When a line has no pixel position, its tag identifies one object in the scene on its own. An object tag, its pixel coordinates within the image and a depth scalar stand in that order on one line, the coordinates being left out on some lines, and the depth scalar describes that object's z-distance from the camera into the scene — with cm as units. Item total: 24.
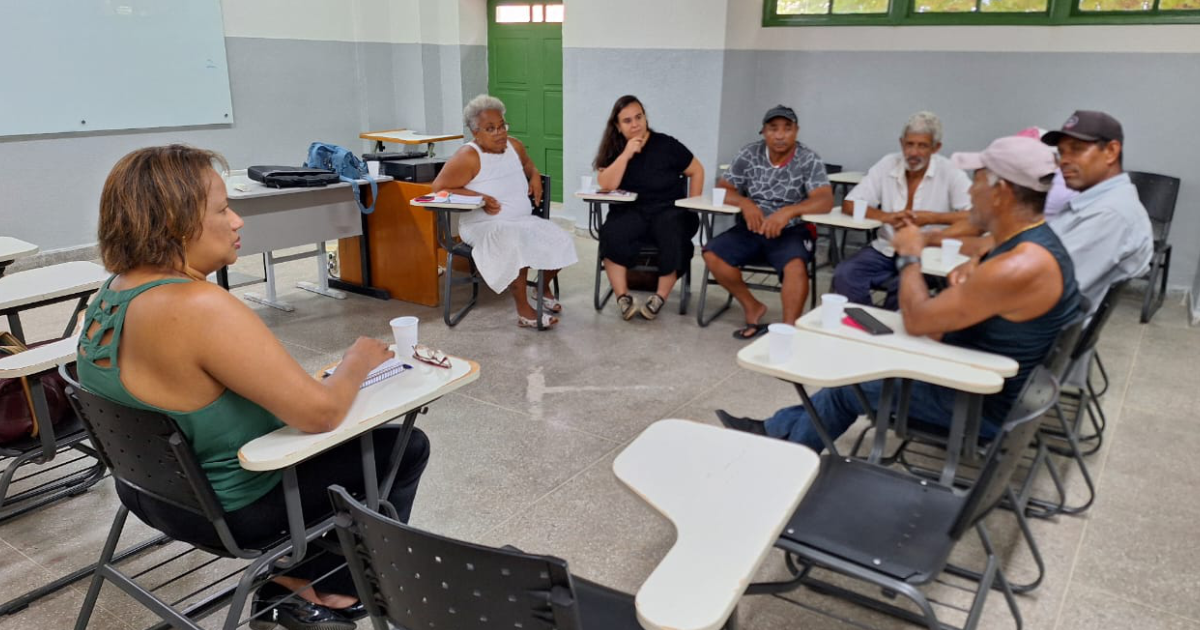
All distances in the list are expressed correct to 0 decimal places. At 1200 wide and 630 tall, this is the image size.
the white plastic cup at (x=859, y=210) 396
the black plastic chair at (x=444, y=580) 105
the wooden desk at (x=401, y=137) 662
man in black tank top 204
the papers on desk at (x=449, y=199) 430
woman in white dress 438
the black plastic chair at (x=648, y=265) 471
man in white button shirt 397
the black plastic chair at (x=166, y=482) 153
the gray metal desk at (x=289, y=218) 418
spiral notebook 187
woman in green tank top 152
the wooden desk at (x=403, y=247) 471
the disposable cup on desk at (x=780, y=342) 203
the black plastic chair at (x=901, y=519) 155
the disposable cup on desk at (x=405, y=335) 201
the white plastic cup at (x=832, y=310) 225
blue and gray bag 466
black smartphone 221
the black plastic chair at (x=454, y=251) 444
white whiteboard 534
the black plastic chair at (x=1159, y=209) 486
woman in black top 461
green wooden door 736
